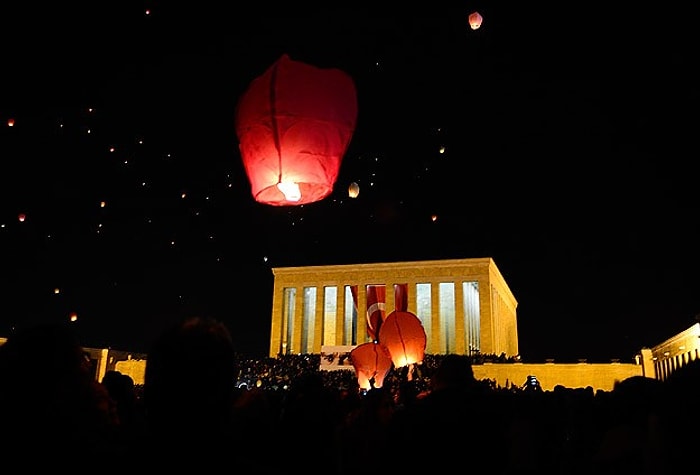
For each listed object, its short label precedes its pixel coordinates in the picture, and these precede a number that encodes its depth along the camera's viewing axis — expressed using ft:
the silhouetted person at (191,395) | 5.91
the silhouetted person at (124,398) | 16.75
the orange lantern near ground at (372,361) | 53.42
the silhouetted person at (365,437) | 16.65
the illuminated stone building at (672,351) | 129.80
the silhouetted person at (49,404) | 7.45
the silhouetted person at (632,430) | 7.68
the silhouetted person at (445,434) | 11.23
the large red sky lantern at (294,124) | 17.60
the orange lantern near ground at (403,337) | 49.78
